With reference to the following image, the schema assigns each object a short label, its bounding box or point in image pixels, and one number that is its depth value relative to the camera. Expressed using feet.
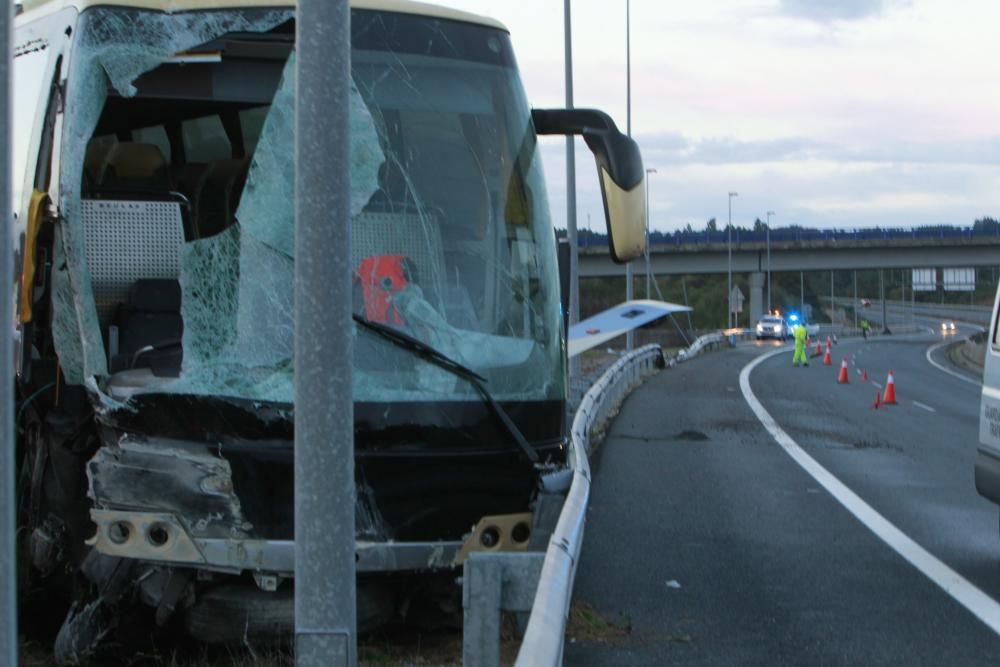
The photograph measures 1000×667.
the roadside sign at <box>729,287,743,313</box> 248.11
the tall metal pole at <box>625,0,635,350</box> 152.81
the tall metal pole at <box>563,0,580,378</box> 99.55
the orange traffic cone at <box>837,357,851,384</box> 119.75
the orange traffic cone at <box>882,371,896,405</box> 95.09
